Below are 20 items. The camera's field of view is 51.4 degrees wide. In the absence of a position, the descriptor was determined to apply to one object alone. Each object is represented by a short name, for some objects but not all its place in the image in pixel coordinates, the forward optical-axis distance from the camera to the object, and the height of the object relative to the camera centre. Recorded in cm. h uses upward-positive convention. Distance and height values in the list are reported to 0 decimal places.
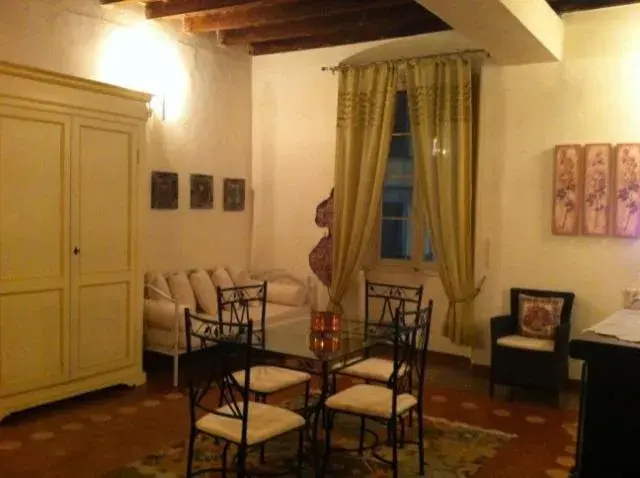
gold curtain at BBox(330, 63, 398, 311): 598 +47
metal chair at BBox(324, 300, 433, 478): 331 -98
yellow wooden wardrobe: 421 -22
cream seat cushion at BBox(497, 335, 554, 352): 482 -95
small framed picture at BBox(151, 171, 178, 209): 579 +14
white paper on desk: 258 -46
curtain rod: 556 +135
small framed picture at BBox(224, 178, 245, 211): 661 +13
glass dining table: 344 -76
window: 623 +3
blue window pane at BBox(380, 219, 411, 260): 635 -27
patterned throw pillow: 505 -79
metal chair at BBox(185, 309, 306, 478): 295 -99
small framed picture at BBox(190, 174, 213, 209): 621 +15
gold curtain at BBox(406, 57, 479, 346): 555 +36
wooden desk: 238 -70
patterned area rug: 355 -140
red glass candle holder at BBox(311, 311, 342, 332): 373 -64
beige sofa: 516 -79
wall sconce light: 576 +87
